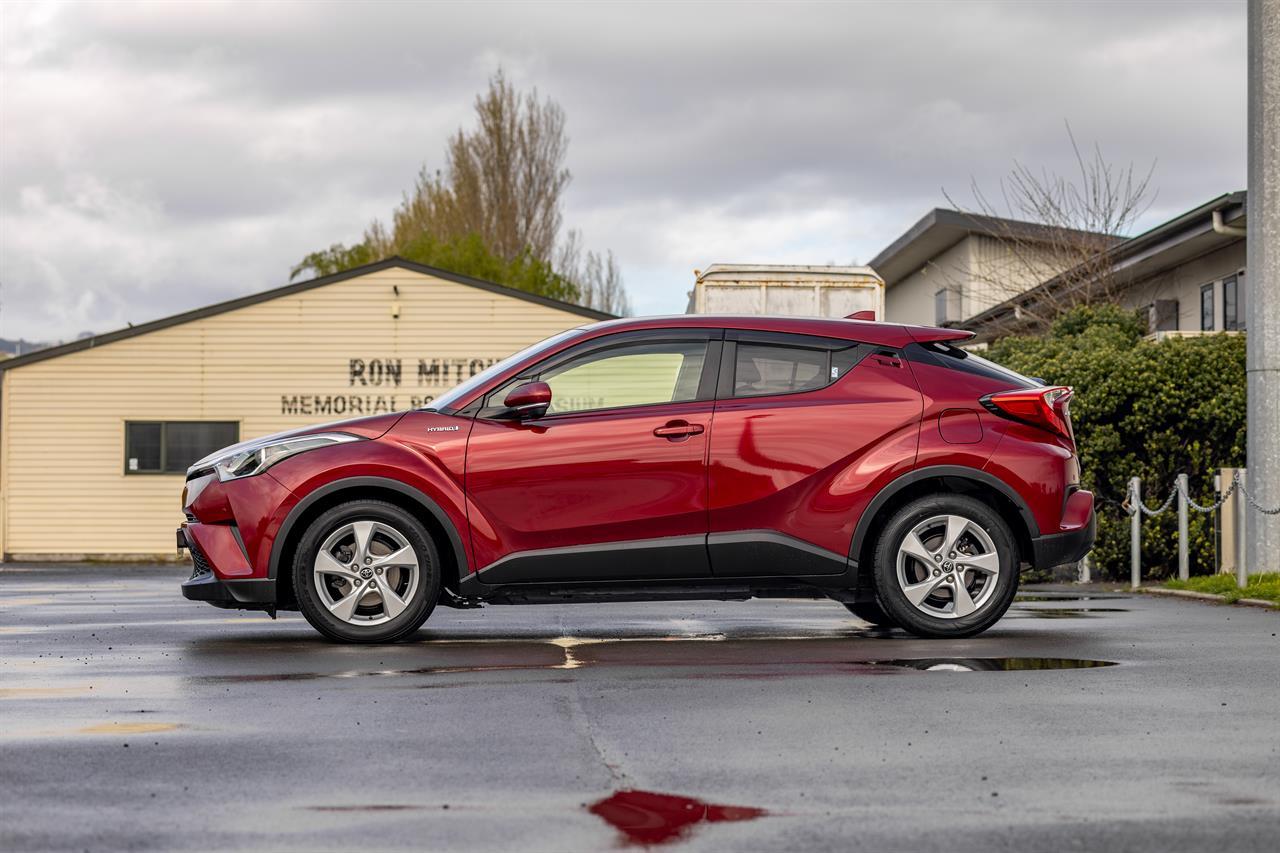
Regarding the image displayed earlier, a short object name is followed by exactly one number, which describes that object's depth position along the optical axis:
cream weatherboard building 31.30
